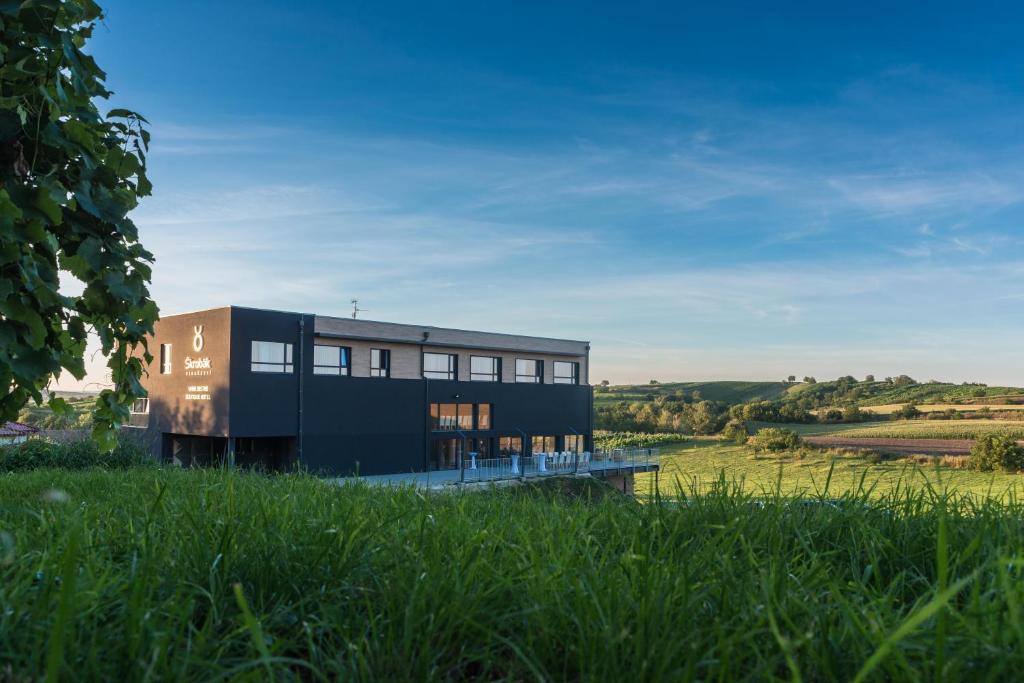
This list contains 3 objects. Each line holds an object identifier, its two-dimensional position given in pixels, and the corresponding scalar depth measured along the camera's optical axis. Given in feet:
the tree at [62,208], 11.08
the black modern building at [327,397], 77.05
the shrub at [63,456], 36.91
